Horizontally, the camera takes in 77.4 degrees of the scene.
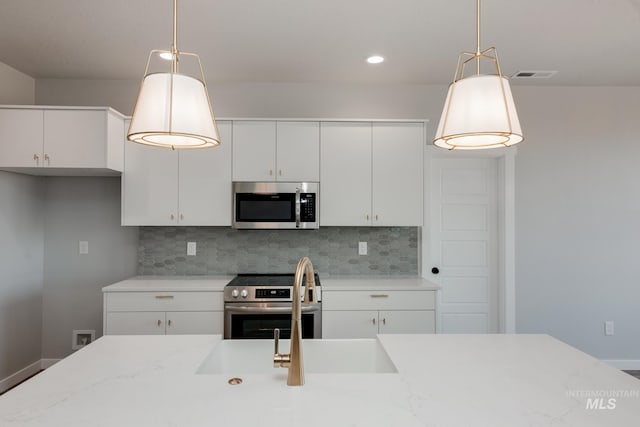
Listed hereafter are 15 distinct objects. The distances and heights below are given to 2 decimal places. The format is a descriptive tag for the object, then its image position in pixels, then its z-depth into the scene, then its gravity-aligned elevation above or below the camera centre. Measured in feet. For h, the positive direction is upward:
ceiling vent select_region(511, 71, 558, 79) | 10.87 +4.20
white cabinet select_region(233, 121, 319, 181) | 10.83 +2.03
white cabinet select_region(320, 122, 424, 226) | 10.93 +1.43
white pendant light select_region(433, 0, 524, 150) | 4.00 +1.18
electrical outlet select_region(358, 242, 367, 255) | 11.98 -0.64
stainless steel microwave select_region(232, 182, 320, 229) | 10.71 +0.55
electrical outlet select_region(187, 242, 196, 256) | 11.76 -0.70
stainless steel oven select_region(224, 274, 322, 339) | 9.84 -2.11
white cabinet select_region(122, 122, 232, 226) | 10.65 +1.07
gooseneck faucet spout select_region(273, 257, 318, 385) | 3.98 -1.27
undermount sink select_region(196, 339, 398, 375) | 5.13 -1.73
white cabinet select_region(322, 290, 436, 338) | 10.09 -2.22
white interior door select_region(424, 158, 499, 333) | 12.29 -0.44
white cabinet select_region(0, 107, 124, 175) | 9.67 +2.11
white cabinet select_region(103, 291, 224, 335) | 9.84 -2.18
